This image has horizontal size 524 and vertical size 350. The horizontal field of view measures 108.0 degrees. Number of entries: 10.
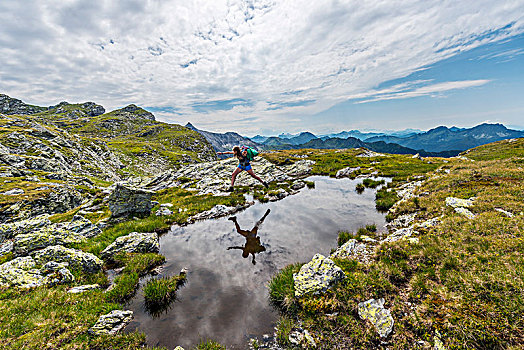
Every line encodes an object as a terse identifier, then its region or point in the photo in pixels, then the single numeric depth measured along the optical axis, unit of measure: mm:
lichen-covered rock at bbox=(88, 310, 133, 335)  6461
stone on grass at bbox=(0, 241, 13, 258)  12443
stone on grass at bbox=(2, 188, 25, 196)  30800
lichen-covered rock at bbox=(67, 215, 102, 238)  14625
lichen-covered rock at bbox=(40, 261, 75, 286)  8617
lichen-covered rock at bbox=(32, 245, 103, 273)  9484
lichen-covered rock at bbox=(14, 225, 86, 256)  10125
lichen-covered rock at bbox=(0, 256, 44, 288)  8070
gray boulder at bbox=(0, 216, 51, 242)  13719
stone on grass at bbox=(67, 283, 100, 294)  8170
